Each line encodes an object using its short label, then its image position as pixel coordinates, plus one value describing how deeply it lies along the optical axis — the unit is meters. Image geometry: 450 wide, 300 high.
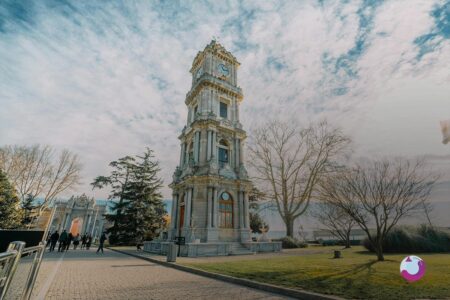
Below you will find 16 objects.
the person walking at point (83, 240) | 27.65
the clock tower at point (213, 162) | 22.17
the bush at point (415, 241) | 17.08
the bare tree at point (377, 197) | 12.56
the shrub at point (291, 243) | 25.94
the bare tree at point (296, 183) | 28.23
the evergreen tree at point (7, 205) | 22.40
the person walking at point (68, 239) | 20.52
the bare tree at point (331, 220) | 26.09
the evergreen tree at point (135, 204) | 32.78
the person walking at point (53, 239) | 20.06
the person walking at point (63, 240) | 20.33
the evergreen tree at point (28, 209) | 29.93
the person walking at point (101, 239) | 19.78
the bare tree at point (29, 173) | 25.98
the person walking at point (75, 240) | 25.04
